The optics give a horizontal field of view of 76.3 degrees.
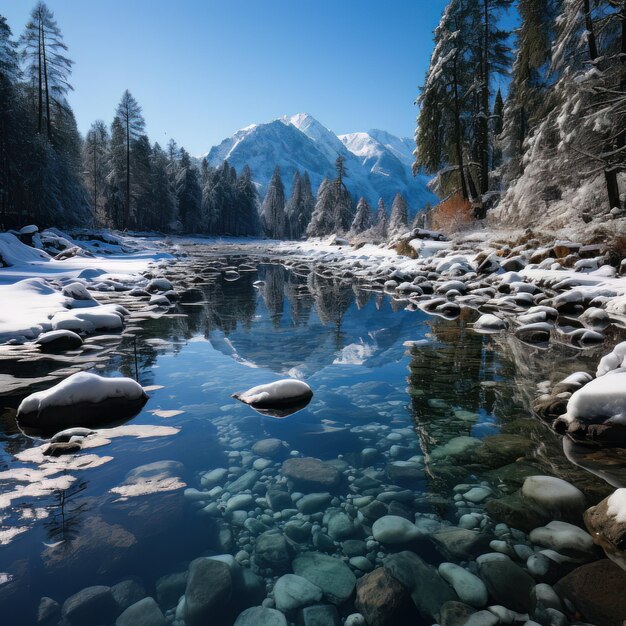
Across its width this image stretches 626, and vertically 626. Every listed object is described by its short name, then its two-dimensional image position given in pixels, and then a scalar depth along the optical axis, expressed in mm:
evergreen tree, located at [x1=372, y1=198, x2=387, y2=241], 74250
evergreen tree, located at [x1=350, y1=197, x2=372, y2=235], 60781
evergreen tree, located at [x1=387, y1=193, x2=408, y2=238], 68000
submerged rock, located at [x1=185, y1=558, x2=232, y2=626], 1891
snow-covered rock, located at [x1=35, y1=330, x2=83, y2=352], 6000
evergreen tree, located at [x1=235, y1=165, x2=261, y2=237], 70000
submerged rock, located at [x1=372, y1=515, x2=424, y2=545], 2377
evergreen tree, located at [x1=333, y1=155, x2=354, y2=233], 52162
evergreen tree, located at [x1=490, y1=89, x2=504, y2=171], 28503
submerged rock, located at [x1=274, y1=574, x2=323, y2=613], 1967
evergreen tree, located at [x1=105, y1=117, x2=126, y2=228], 43219
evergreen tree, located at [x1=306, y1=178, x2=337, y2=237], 58688
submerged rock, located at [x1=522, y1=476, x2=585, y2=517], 2572
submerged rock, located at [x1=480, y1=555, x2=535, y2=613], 1929
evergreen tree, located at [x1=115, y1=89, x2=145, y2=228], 39719
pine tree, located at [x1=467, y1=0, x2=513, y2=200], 19281
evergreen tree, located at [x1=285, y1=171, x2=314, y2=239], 78438
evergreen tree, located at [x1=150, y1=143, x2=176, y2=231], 49812
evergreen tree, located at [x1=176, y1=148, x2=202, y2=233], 57125
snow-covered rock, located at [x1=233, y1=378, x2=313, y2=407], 4387
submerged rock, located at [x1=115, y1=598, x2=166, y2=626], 1828
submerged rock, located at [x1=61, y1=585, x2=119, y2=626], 1836
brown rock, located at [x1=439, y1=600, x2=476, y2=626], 1834
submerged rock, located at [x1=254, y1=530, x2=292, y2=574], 2213
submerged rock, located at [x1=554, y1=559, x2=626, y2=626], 1807
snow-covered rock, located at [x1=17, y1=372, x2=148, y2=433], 3633
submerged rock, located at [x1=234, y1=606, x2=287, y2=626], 1862
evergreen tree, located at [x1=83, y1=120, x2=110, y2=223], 48531
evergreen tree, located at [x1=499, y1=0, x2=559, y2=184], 18797
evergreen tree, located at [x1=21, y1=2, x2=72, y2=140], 27000
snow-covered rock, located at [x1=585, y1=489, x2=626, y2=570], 2168
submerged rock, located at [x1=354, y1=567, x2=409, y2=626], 1881
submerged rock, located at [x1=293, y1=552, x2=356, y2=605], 2025
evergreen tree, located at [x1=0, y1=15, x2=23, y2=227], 21984
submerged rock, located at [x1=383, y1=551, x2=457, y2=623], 1928
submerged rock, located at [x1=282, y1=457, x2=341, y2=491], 2938
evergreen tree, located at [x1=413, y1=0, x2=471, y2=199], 19328
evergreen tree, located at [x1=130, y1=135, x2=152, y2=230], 42250
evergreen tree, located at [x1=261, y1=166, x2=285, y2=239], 75500
